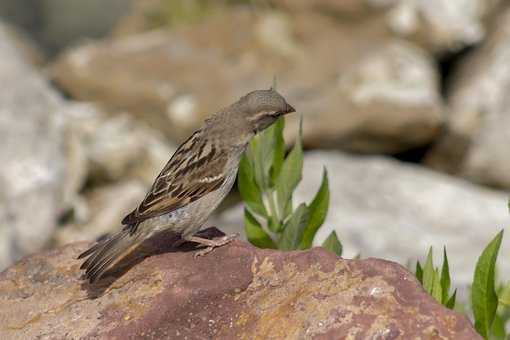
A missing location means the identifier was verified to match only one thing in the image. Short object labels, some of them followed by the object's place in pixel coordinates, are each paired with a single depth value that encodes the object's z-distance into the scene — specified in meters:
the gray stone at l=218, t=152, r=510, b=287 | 9.73
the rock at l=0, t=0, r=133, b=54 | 16.48
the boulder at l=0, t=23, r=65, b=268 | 10.50
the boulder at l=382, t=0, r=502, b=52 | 13.20
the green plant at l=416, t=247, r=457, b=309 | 4.82
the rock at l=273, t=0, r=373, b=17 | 13.41
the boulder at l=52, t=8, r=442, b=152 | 12.64
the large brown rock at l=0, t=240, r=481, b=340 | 4.26
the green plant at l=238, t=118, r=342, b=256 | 5.55
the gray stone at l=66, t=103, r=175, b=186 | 12.57
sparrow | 5.65
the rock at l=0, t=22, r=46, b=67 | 15.60
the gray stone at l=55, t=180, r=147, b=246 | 11.30
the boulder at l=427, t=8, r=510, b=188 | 12.18
